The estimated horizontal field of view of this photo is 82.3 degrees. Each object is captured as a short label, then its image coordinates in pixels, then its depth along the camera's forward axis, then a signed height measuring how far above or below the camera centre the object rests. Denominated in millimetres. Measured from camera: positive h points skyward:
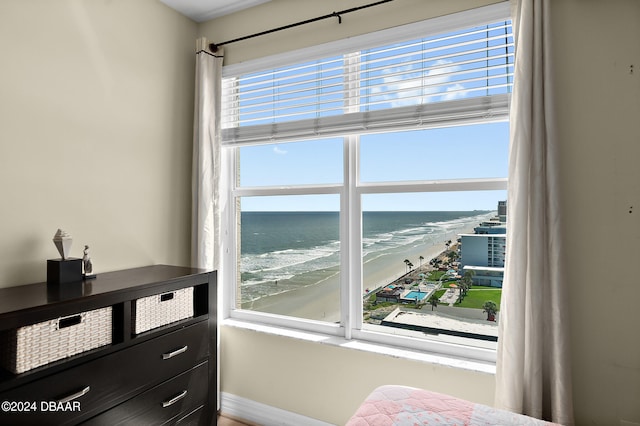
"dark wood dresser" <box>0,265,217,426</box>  1289 -637
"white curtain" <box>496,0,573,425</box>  1553 -176
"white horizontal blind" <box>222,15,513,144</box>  1861 +724
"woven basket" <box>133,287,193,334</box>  1685 -475
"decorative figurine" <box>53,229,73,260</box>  1720 -137
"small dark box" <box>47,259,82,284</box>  1686 -270
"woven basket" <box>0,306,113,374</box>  1268 -476
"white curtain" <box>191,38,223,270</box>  2455 +354
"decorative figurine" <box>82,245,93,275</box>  1814 -249
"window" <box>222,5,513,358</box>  1922 +176
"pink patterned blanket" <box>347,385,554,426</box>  1182 -679
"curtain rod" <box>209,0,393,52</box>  2043 +1149
